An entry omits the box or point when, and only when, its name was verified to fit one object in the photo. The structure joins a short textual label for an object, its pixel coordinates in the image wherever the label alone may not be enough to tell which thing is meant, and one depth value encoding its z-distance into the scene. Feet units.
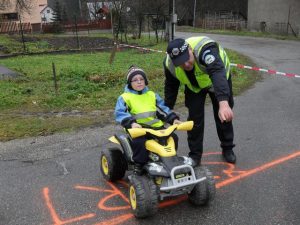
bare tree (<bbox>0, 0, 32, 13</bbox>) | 98.34
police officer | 12.05
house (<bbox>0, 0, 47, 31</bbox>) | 145.12
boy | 13.25
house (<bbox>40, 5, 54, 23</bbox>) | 201.80
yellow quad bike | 11.42
